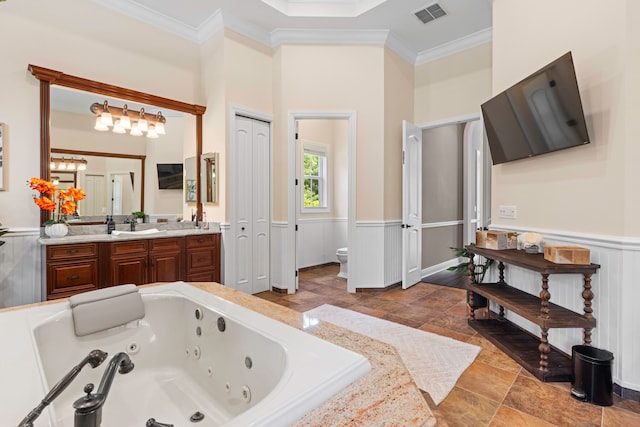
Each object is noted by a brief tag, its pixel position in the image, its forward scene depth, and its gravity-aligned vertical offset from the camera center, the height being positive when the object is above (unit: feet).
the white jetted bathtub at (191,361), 3.60 -2.30
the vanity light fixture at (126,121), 10.73 +3.29
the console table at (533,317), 6.48 -2.26
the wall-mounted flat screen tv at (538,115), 6.72 +2.32
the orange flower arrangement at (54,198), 8.79 +0.45
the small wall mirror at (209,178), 12.21 +1.35
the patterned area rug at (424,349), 6.65 -3.49
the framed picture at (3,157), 8.77 +1.55
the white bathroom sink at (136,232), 10.16 -0.66
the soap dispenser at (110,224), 10.77 -0.38
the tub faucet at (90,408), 2.93 -1.80
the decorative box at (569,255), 6.43 -0.91
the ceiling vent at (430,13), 11.48 +7.34
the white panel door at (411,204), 13.60 +0.31
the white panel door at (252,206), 12.42 +0.24
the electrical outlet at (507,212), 8.89 -0.04
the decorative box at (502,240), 8.44 -0.78
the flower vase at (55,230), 9.01 -0.48
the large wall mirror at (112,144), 9.59 +2.38
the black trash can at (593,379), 5.77 -3.11
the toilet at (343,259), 15.80 -2.37
